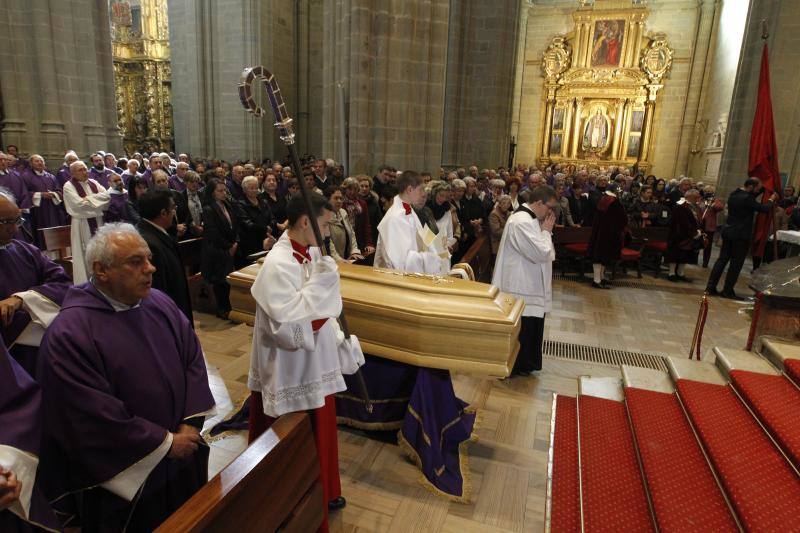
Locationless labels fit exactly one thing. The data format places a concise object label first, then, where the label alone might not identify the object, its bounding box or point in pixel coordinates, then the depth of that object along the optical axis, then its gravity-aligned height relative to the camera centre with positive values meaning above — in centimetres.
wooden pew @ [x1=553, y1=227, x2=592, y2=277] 871 -137
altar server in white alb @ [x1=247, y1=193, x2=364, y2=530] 214 -86
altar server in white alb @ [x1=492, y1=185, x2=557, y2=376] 432 -93
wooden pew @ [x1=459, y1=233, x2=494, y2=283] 591 -129
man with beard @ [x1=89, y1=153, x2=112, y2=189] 843 -46
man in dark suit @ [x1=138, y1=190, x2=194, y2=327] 344 -63
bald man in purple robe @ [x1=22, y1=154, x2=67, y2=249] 754 -85
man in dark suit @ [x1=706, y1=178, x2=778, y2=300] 692 -84
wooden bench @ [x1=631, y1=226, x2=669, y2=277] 909 -128
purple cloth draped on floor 306 -173
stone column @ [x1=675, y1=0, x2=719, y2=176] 1970 +372
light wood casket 269 -91
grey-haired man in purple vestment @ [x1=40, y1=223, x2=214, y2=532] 164 -89
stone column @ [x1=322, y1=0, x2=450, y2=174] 717 +121
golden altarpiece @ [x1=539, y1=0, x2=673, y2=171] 2102 +353
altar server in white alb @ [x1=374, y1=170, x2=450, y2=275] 375 -58
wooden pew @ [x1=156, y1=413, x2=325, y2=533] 150 -115
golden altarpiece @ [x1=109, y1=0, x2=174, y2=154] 1962 +273
